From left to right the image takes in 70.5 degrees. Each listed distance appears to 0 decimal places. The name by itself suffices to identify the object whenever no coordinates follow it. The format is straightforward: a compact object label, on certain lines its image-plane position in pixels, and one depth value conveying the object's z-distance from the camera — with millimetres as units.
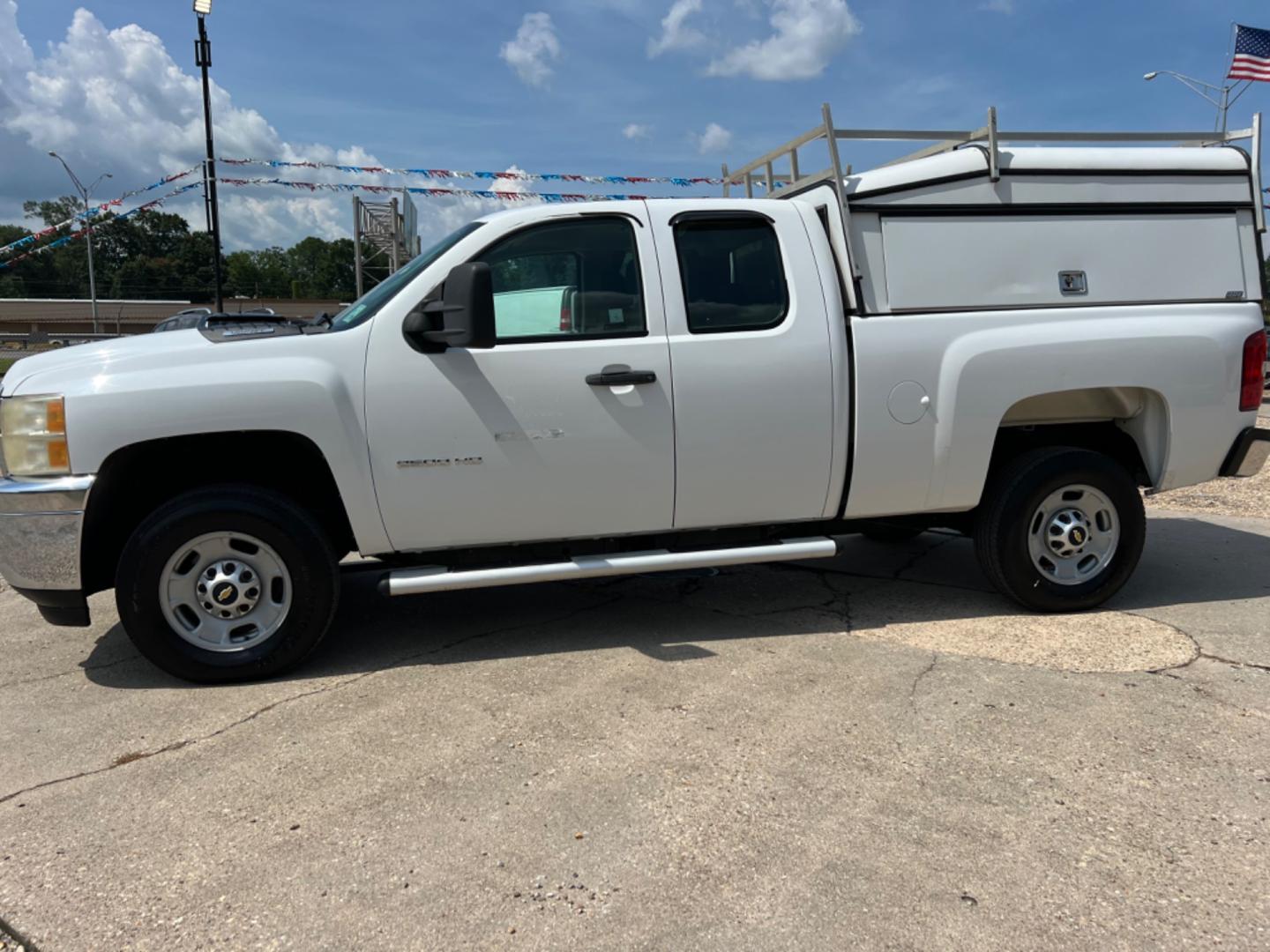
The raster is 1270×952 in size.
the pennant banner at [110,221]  18906
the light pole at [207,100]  18422
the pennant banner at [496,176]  13344
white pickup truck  3662
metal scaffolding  15797
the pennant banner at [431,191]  15720
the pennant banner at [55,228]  18438
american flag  21531
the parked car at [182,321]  14234
